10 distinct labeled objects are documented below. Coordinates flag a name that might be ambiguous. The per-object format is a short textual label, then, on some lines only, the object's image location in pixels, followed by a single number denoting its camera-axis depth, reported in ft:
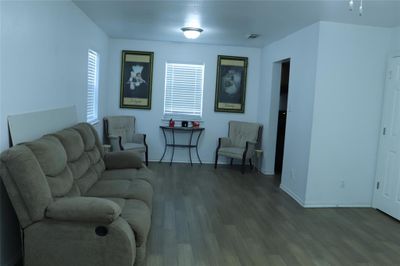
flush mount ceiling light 17.67
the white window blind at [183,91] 23.48
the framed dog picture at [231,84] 23.44
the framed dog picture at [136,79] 22.80
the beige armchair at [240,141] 21.59
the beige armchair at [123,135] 20.71
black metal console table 22.82
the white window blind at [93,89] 17.95
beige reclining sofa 7.72
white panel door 14.76
